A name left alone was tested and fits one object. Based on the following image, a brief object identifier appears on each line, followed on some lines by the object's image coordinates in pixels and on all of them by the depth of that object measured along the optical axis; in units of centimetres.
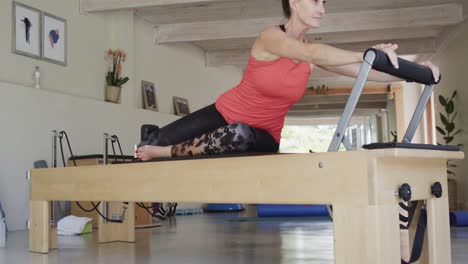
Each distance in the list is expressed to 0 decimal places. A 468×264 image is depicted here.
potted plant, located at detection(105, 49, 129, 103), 637
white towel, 431
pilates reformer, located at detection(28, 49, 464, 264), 169
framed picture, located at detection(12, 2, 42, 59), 513
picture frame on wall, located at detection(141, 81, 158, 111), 723
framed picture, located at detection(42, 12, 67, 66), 548
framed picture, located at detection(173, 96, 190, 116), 808
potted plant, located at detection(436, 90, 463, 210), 710
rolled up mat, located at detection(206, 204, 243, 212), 792
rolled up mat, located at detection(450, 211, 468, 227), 476
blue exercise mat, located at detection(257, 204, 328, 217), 591
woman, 198
